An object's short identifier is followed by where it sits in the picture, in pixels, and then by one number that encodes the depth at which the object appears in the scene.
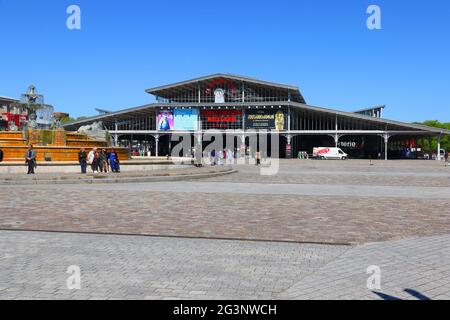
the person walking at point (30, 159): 18.85
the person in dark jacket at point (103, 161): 21.42
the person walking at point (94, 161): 20.80
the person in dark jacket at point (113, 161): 21.50
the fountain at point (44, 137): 23.08
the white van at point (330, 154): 54.19
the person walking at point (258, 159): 37.44
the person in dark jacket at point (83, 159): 19.88
